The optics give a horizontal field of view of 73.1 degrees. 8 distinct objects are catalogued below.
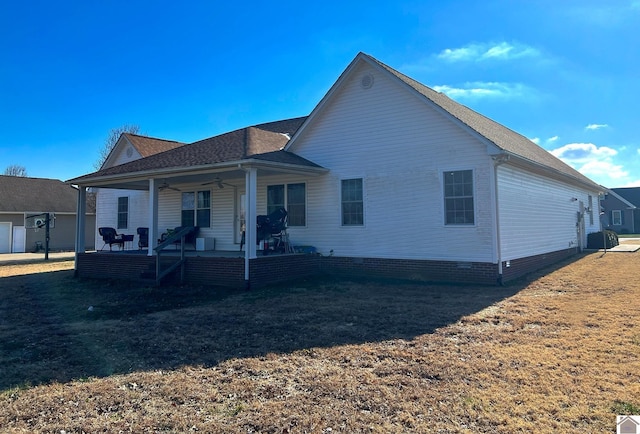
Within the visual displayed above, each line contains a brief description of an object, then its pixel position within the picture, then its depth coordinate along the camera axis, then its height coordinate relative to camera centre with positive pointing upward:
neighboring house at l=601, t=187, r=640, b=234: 45.38 +2.07
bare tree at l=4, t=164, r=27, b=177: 59.56 +9.74
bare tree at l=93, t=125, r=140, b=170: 41.31 +10.45
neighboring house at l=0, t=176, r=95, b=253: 30.46 +2.15
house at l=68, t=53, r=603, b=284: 11.49 +1.52
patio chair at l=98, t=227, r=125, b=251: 16.56 +0.19
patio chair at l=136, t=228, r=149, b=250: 18.47 +0.11
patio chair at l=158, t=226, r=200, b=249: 16.83 +0.08
